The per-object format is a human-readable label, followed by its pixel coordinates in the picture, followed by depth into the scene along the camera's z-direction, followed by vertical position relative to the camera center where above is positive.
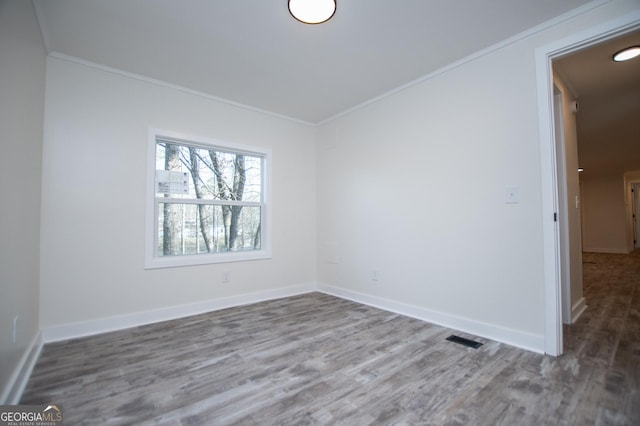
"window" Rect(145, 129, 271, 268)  3.06 +0.24
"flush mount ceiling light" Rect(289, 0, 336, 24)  1.86 +1.44
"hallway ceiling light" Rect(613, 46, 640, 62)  2.40 +1.45
